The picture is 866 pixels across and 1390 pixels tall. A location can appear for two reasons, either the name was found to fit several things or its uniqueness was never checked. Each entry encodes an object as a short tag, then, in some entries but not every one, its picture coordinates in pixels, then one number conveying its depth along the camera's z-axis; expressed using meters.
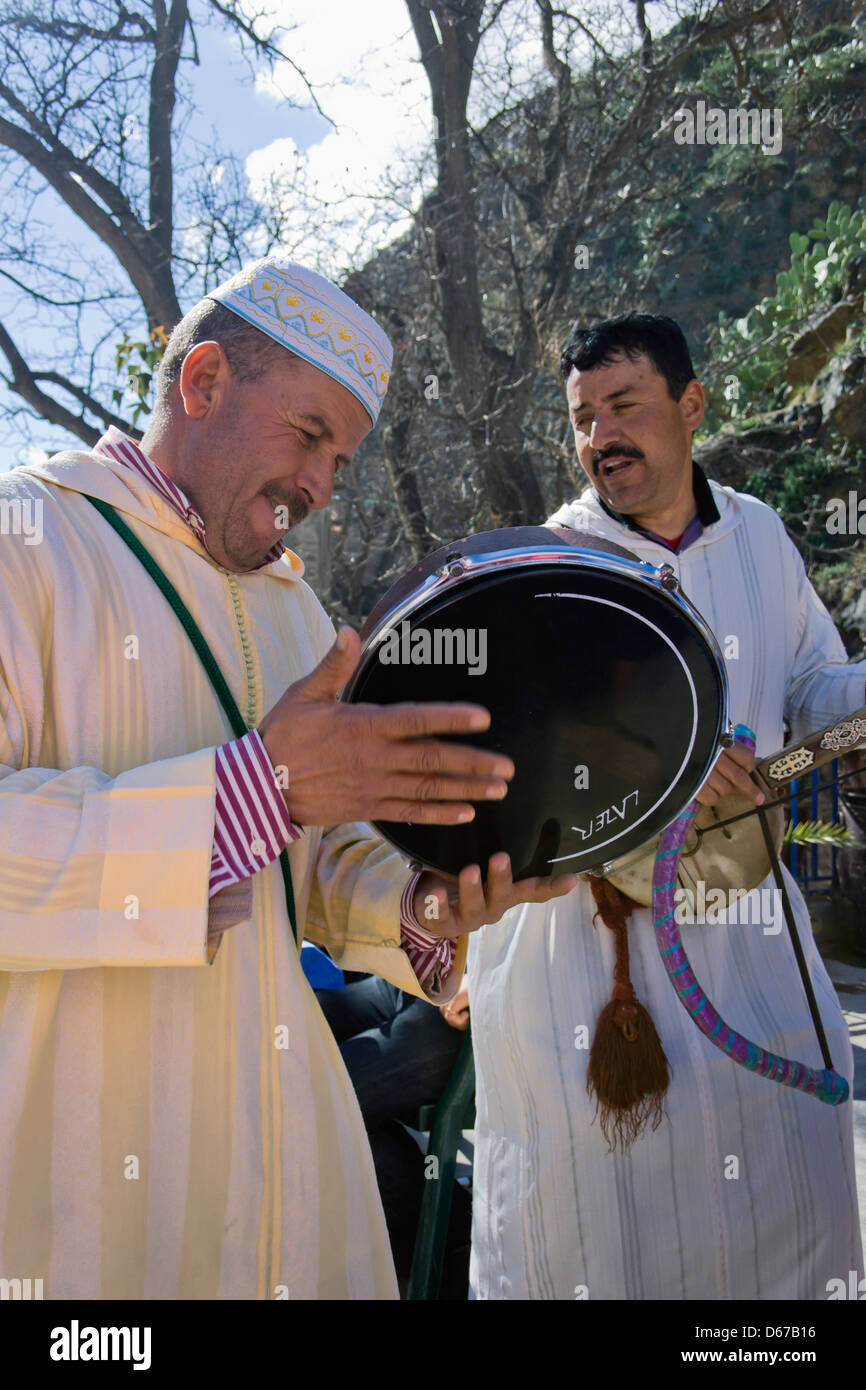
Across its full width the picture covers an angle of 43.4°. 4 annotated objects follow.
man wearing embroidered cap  1.22
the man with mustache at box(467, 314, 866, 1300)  2.24
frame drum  1.36
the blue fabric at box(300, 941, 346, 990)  3.24
